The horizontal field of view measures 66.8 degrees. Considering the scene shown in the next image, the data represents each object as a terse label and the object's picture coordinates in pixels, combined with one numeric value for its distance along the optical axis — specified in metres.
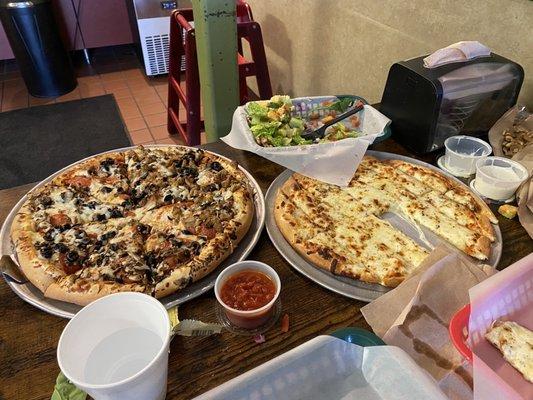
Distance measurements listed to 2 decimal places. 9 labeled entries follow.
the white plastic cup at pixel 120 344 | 0.73
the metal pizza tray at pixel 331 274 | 1.05
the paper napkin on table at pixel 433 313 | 0.85
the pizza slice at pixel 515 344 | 0.85
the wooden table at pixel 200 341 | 0.85
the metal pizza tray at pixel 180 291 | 1.00
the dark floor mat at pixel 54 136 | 3.40
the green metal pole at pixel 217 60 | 1.80
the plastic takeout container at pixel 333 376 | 0.68
